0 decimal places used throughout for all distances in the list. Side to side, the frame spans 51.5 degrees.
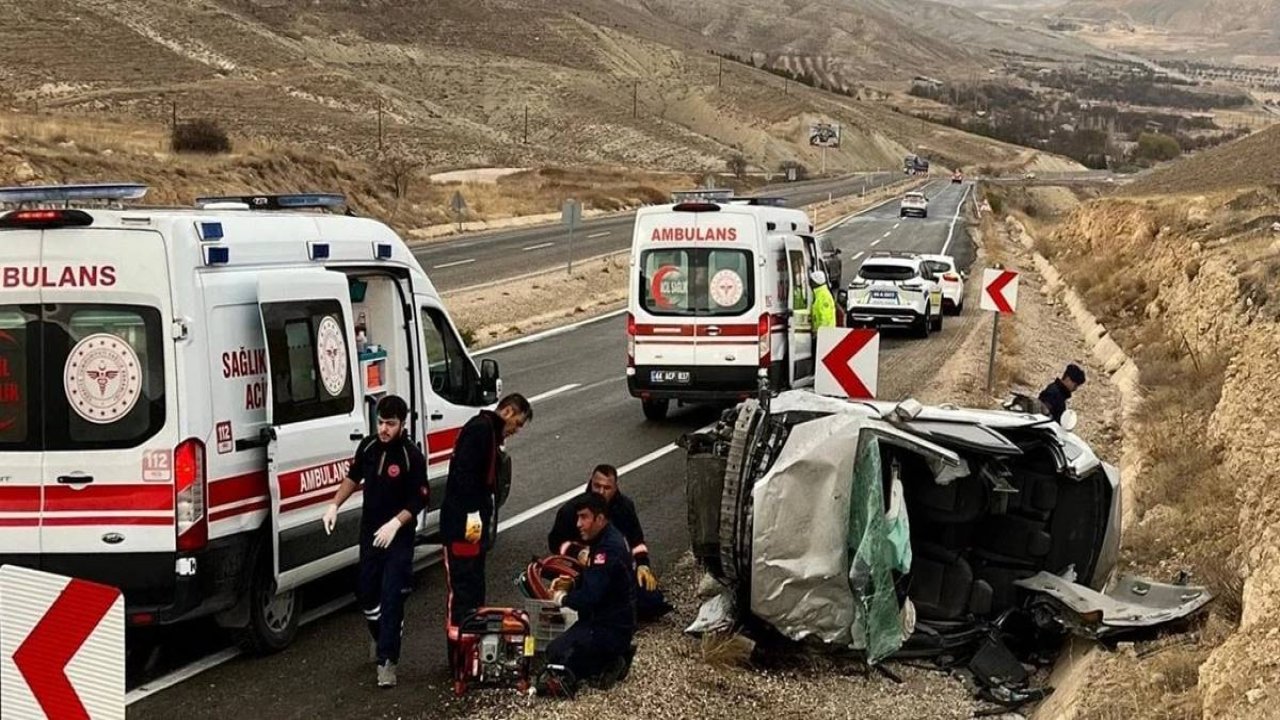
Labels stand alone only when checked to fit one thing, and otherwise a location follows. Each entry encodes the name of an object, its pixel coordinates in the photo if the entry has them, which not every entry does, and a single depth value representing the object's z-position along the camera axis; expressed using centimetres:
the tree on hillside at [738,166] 10988
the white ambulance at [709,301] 1544
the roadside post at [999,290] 1763
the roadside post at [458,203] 4441
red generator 743
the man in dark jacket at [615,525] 828
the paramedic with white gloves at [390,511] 740
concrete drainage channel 732
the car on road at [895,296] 2594
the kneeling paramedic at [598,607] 739
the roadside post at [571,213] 3366
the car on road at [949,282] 2971
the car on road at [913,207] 7294
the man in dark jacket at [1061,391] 1199
